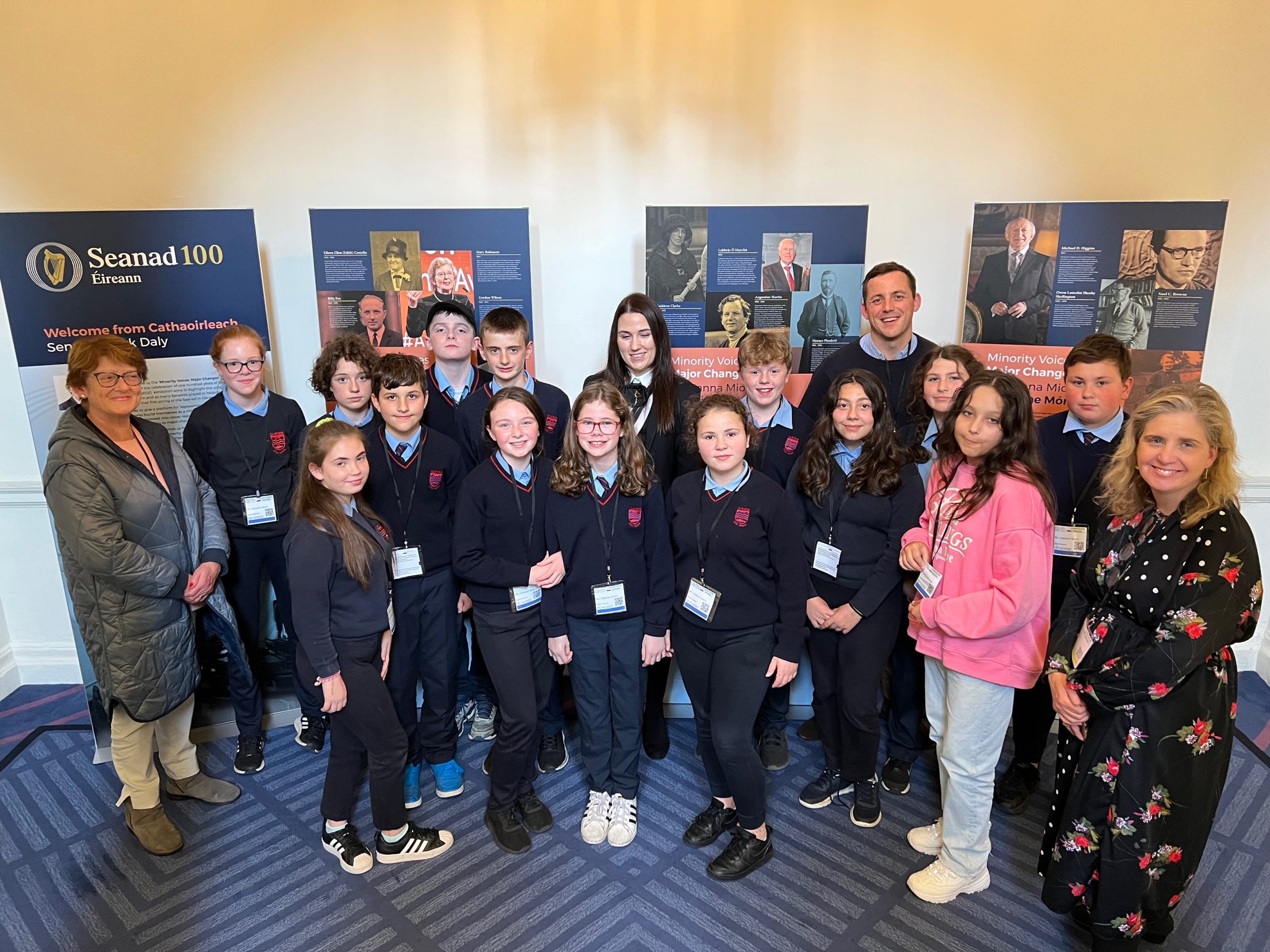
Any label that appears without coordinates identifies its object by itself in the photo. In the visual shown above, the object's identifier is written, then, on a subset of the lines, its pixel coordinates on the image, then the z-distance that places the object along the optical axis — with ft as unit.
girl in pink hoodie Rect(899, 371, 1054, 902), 7.36
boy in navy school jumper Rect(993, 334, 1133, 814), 8.79
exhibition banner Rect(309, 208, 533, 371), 11.90
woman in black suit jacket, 9.95
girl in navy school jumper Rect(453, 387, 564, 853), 8.41
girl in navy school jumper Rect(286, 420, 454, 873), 7.69
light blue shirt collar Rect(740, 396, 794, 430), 9.78
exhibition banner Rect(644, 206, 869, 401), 11.87
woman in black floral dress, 6.11
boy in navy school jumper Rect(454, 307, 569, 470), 10.03
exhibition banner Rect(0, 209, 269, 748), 10.19
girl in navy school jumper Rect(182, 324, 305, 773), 10.05
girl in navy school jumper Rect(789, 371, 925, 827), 8.43
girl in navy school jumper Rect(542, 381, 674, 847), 8.30
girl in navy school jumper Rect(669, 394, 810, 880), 7.97
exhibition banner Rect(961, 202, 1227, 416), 11.46
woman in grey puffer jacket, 8.38
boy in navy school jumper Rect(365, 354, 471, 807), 8.93
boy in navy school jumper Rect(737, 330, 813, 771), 9.44
